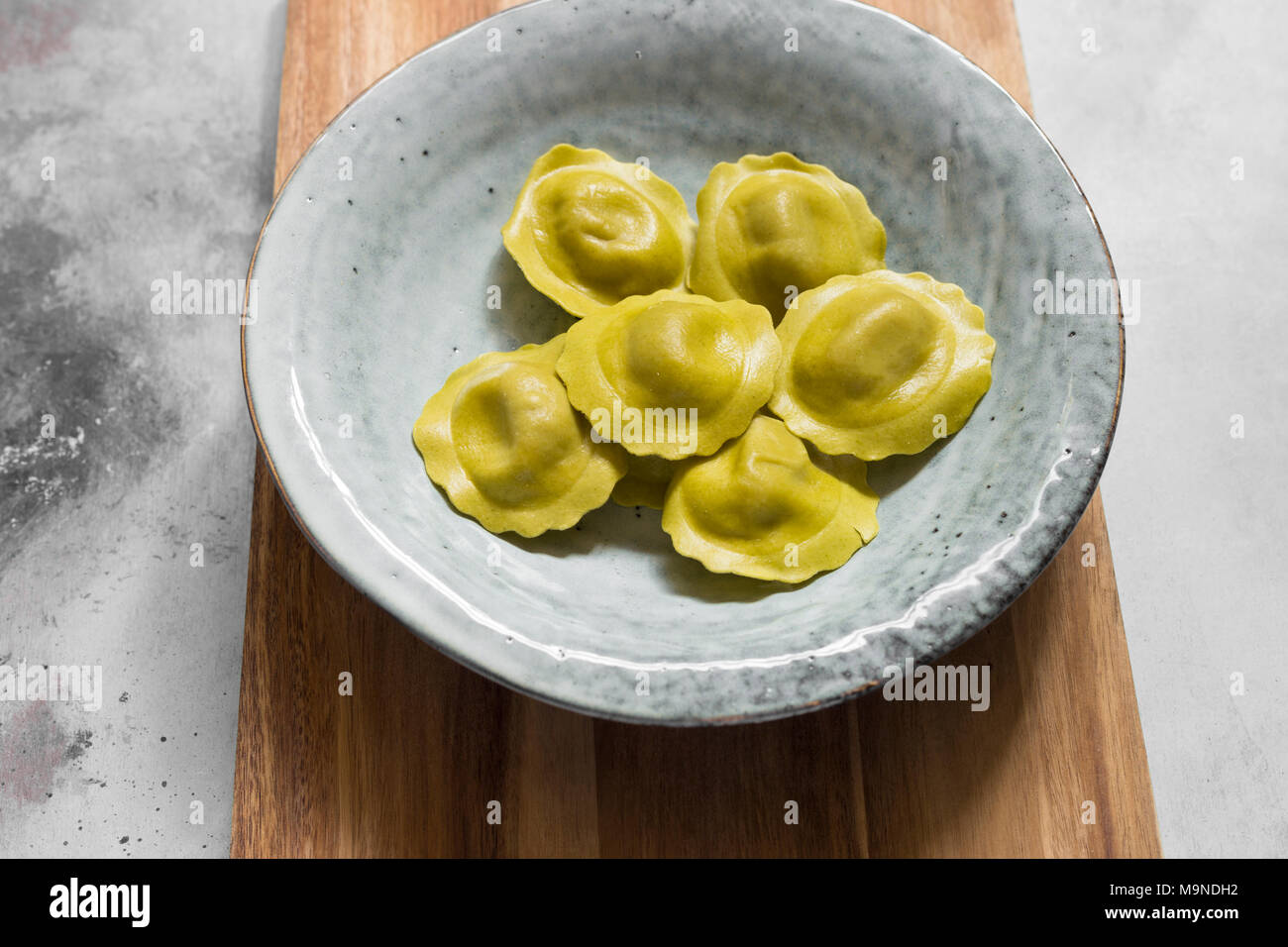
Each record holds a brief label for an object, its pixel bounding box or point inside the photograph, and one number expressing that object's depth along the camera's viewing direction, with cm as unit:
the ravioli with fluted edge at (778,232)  50
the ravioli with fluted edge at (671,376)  47
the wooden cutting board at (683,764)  48
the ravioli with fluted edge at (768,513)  47
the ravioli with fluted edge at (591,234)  50
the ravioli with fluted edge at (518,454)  48
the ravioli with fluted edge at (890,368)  48
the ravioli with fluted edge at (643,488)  49
